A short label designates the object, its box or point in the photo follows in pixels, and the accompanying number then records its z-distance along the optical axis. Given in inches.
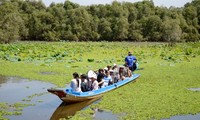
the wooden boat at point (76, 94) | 446.3
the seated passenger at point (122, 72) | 649.0
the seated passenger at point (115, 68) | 627.8
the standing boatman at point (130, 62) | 739.7
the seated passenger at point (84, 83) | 515.8
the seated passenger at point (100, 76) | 569.7
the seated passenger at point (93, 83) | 516.1
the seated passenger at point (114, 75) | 618.6
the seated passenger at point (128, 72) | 663.8
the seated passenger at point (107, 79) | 572.4
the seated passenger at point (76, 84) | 475.2
